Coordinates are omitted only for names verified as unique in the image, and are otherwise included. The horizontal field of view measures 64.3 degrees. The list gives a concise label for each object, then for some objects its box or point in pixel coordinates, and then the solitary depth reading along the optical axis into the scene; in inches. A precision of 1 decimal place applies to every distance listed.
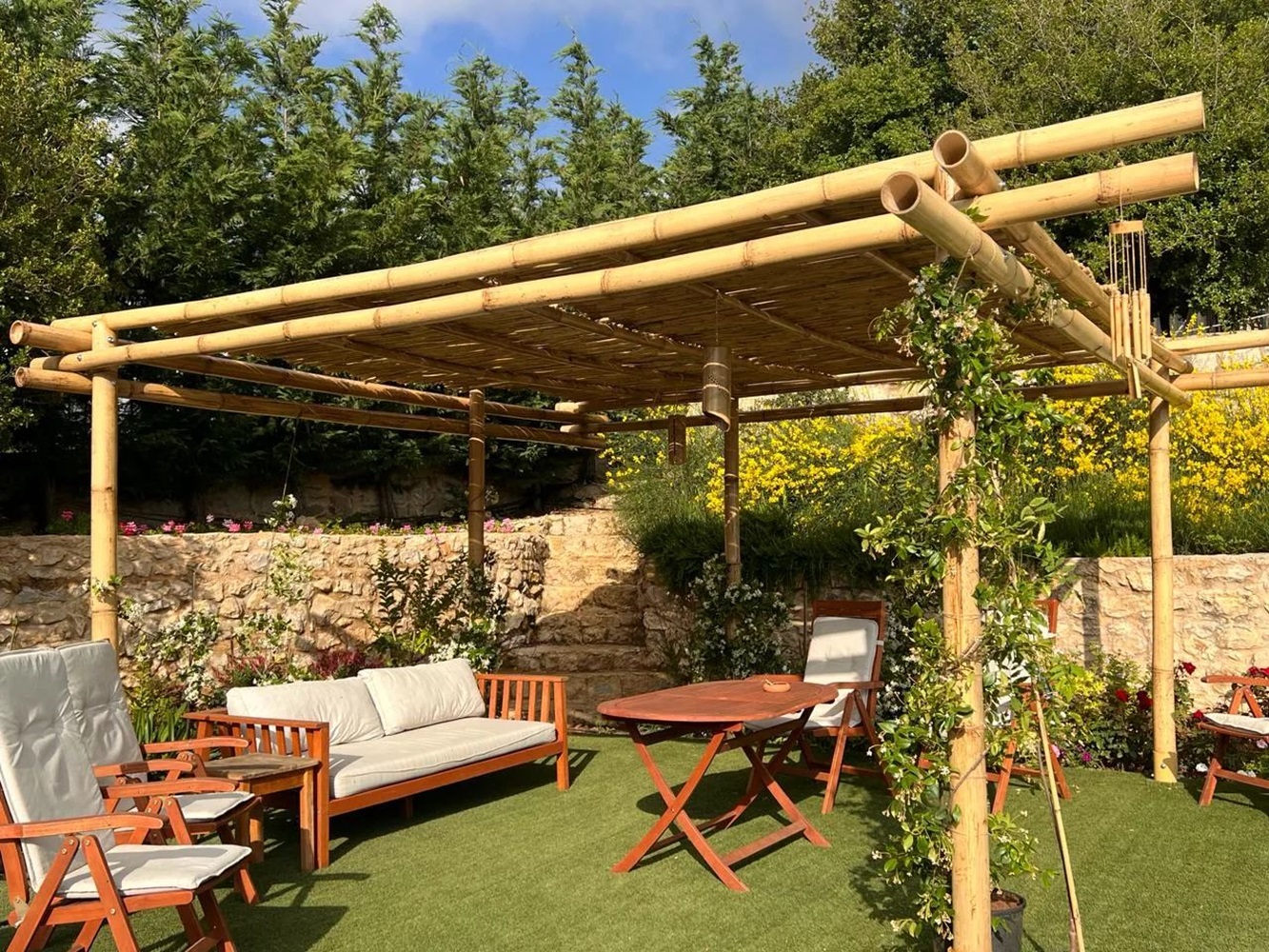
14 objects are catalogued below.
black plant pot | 127.6
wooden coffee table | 169.6
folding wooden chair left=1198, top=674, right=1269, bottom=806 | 196.9
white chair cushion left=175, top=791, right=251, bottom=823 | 151.5
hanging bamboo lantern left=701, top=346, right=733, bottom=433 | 176.7
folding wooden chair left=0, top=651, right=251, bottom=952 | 119.1
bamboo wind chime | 174.6
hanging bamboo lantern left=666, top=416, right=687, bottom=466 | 288.0
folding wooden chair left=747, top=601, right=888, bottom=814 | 220.1
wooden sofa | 179.8
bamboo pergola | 121.0
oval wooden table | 169.3
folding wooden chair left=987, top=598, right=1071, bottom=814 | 189.6
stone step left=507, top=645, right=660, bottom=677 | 389.4
